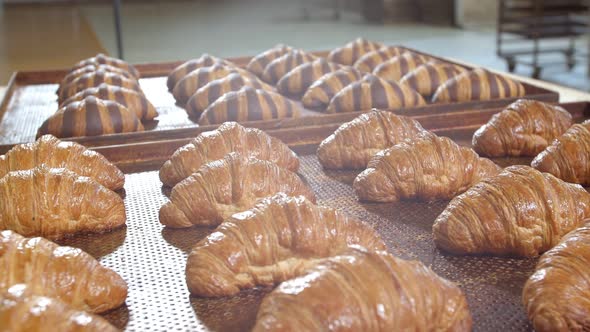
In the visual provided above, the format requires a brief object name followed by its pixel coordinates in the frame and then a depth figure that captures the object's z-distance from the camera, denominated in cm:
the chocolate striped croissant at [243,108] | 116
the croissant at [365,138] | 97
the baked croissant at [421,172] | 87
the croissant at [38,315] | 56
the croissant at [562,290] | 63
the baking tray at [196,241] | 68
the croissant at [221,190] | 82
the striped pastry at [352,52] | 164
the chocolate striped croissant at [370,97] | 122
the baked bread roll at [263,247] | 70
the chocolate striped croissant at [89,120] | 110
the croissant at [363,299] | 59
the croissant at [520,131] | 100
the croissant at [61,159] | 89
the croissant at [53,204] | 80
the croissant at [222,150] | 91
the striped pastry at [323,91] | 130
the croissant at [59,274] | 66
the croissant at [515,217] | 75
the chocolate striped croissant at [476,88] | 128
